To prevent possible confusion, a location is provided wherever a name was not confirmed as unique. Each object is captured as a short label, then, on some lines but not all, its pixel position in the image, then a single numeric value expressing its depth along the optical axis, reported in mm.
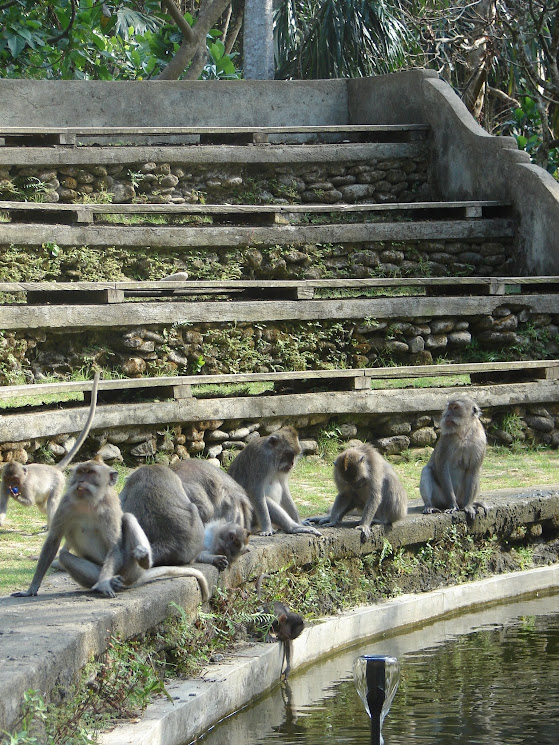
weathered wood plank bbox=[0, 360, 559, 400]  18656
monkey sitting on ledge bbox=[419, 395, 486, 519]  15531
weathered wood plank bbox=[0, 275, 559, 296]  20453
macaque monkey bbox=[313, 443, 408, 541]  14102
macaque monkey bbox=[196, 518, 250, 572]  11930
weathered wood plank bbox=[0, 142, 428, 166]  25641
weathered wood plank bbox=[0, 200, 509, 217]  23187
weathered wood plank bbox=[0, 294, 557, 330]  19984
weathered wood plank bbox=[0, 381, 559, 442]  18125
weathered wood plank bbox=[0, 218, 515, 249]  23031
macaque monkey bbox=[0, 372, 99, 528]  15227
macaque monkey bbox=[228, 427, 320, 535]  13820
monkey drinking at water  11852
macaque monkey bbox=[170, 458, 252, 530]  12273
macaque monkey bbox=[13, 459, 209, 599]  10430
